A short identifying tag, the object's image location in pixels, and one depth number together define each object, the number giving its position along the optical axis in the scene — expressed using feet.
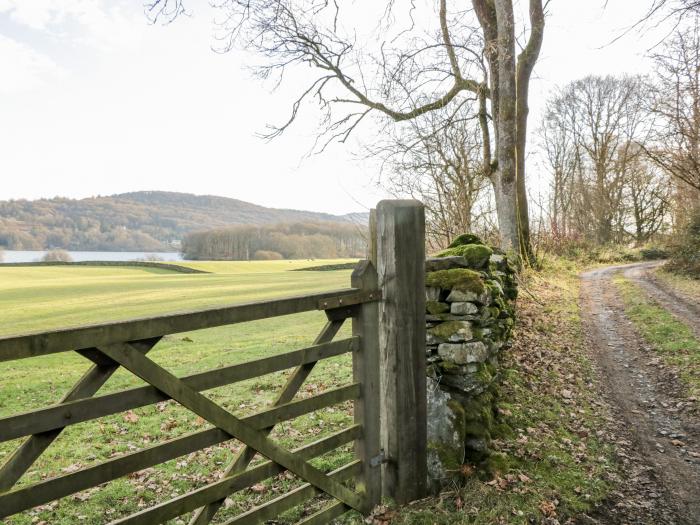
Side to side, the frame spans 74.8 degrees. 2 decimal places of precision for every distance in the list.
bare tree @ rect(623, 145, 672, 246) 105.70
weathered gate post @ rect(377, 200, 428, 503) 10.93
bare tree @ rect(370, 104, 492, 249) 43.24
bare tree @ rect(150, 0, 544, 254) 40.75
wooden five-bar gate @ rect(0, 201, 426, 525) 6.68
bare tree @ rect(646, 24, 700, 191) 48.21
